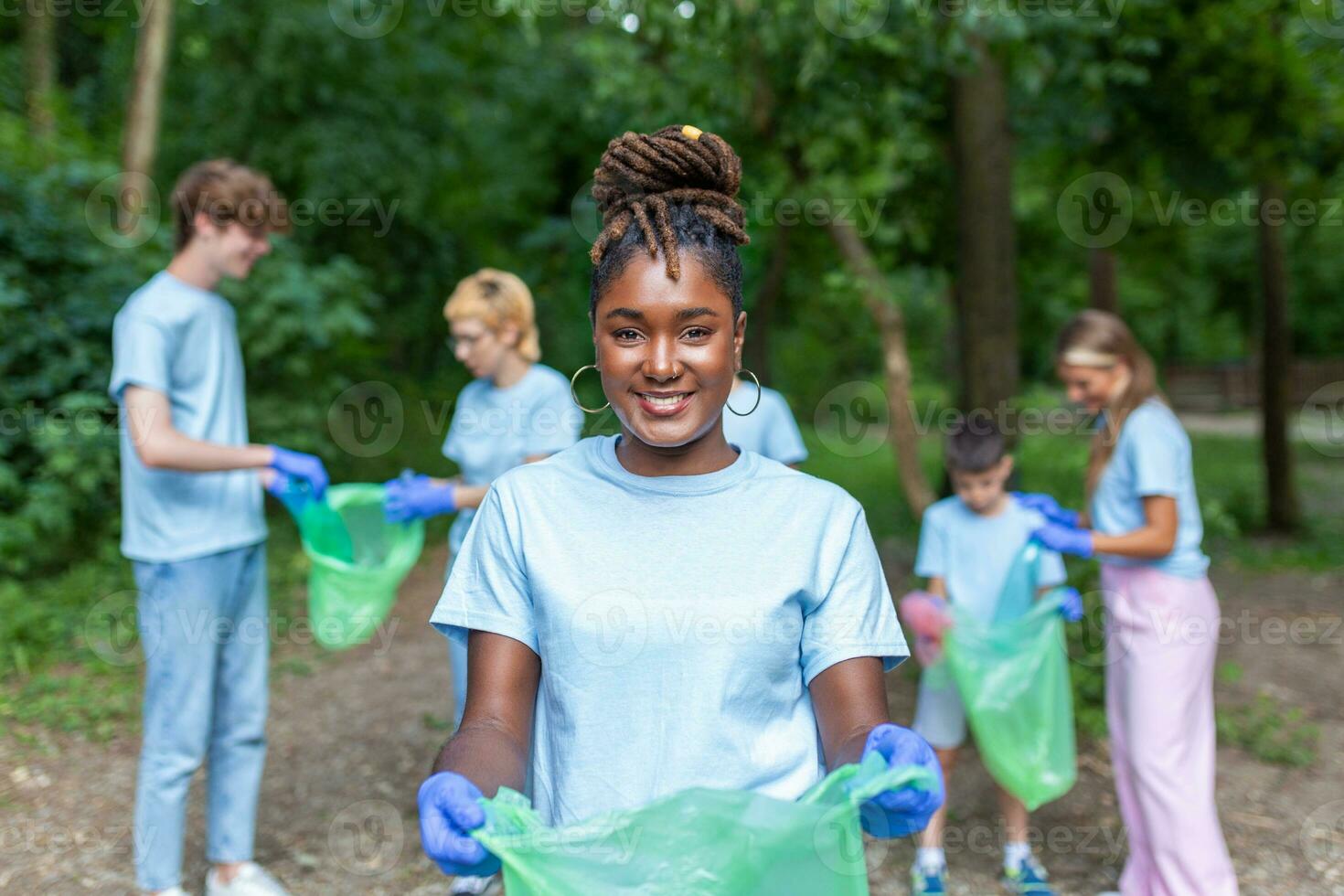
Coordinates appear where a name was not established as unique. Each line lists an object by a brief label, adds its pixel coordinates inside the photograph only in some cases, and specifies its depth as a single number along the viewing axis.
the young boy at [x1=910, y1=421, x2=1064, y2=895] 3.45
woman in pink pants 3.02
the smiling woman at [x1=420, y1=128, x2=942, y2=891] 1.46
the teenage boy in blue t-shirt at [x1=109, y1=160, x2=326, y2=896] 2.86
